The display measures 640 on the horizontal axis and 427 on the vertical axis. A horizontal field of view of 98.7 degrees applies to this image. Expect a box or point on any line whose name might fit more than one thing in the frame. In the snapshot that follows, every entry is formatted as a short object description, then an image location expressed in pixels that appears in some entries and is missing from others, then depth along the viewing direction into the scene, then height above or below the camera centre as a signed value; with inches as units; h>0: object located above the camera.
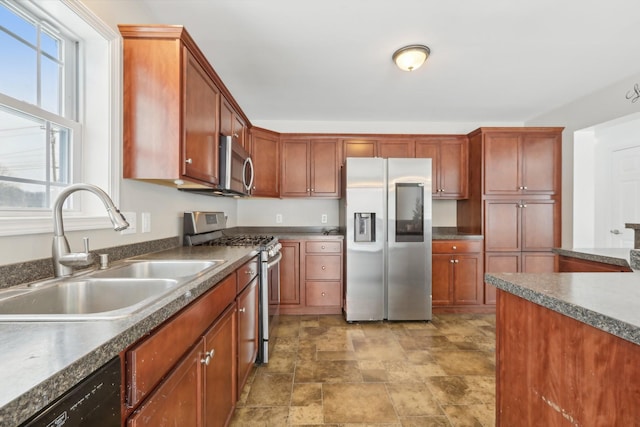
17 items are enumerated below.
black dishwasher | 17.4 -13.8
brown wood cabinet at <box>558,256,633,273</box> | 61.3 -12.6
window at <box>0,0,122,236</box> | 43.1 +18.5
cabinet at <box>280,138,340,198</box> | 137.9 +22.6
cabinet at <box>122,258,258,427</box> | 27.4 -20.4
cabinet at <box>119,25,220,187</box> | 56.9 +23.3
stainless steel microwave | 80.0 +14.4
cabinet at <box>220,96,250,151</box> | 82.8 +30.7
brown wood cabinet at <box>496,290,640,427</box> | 26.5 -18.2
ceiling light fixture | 84.6 +49.5
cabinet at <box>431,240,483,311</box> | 126.3 -27.7
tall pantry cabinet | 127.8 +8.1
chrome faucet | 40.7 -2.7
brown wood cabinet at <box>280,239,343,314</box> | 124.0 -28.5
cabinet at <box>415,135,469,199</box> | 139.5 +25.9
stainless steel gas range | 83.2 -12.0
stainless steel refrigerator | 117.3 -11.2
